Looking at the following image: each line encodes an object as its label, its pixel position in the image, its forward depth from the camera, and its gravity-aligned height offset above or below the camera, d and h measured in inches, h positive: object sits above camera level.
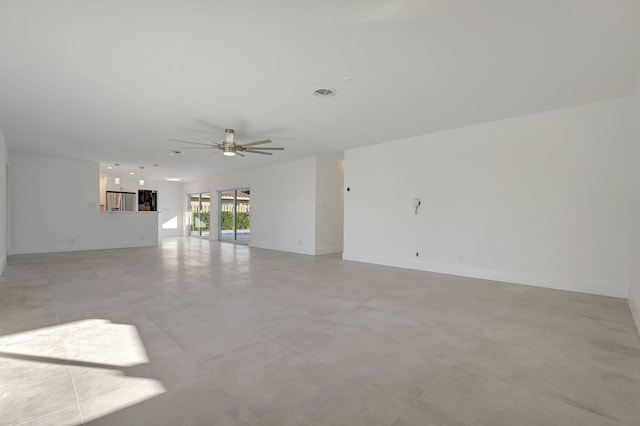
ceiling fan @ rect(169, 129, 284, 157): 207.9 +44.3
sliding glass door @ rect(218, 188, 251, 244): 452.1 -8.2
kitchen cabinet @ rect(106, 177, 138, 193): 481.7 +39.9
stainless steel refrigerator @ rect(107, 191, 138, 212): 452.4 +13.6
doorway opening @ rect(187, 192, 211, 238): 535.8 -7.7
